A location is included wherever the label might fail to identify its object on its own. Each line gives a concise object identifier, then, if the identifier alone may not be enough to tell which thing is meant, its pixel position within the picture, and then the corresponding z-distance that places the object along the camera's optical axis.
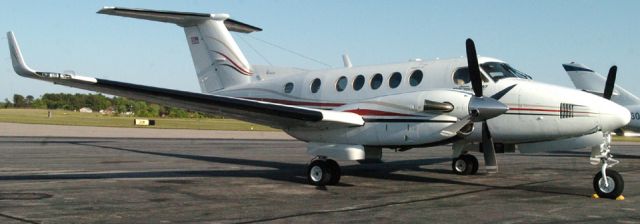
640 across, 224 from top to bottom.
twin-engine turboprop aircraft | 11.80
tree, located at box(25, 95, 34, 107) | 182.00
